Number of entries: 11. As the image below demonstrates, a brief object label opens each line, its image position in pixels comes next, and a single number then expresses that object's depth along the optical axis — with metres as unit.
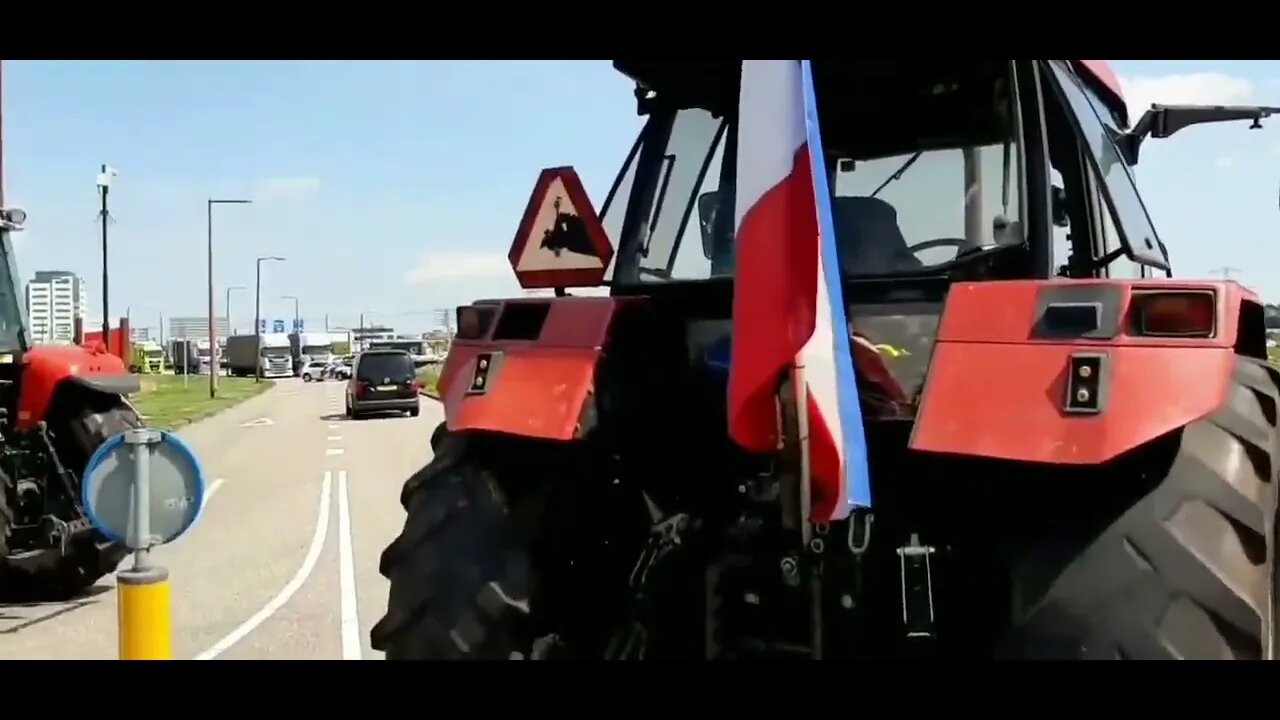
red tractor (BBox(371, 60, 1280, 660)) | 2.37
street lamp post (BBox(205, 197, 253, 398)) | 35.32
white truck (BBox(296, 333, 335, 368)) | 65.44
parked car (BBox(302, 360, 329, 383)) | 61.62
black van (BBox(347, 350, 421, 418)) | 27.56
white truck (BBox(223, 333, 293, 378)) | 59.53
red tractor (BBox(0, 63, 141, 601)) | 7.38
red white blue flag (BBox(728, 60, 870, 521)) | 2.38
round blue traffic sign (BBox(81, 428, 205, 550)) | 4.00
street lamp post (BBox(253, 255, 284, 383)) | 54.44
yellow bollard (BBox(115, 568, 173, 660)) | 3.83
